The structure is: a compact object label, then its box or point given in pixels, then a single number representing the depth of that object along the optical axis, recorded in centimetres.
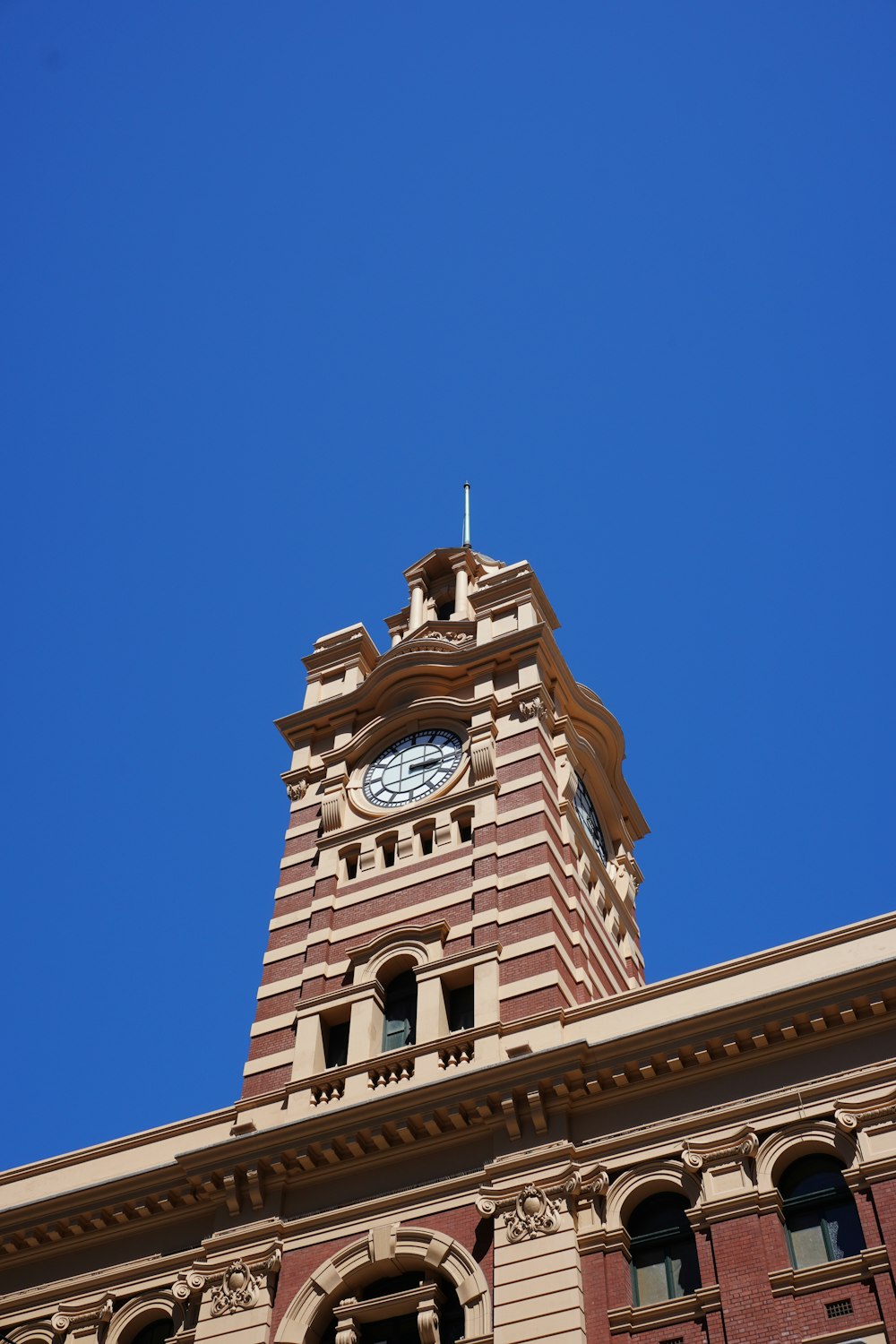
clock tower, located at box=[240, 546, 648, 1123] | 3553
